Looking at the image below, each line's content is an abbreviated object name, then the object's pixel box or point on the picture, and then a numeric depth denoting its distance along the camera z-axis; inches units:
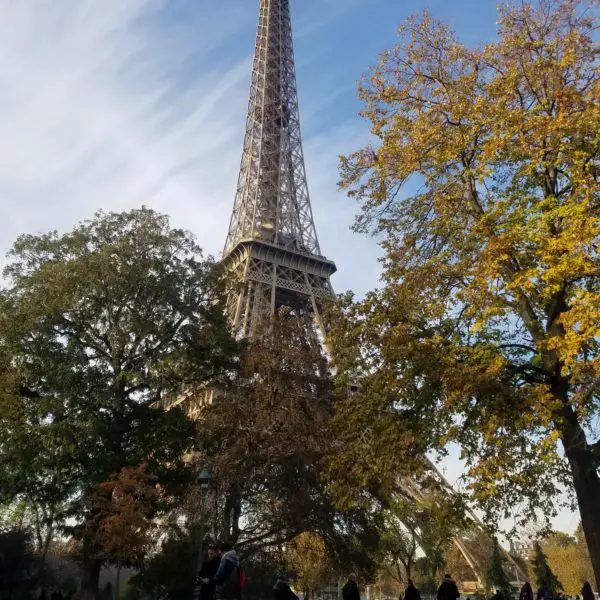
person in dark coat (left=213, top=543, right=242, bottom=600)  313.7
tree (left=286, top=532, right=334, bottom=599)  918.4
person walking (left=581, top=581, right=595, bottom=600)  721.6
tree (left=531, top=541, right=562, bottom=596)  2066.6
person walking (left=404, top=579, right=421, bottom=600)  591.8
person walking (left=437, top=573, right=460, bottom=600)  509.4
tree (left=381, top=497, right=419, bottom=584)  1182.9
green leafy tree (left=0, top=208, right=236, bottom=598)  788.0
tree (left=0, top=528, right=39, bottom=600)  1206.9
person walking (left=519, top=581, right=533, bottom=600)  730.8
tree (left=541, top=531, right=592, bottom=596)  2598.4
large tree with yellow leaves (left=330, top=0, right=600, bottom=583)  425.7
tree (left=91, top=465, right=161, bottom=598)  727.1
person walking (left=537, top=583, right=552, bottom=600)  730.4
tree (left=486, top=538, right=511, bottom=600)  1743.4
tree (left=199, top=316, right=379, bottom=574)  826.8
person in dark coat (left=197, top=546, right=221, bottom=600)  358.6
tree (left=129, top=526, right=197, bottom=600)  844.0
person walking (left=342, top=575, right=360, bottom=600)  589.0
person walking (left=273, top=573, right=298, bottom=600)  489.1
